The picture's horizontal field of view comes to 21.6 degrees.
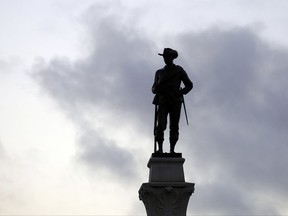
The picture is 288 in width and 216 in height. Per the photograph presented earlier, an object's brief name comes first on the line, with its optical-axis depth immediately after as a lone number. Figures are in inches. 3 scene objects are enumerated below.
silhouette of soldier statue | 1058.1
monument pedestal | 1010.1
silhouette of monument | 1011.3
